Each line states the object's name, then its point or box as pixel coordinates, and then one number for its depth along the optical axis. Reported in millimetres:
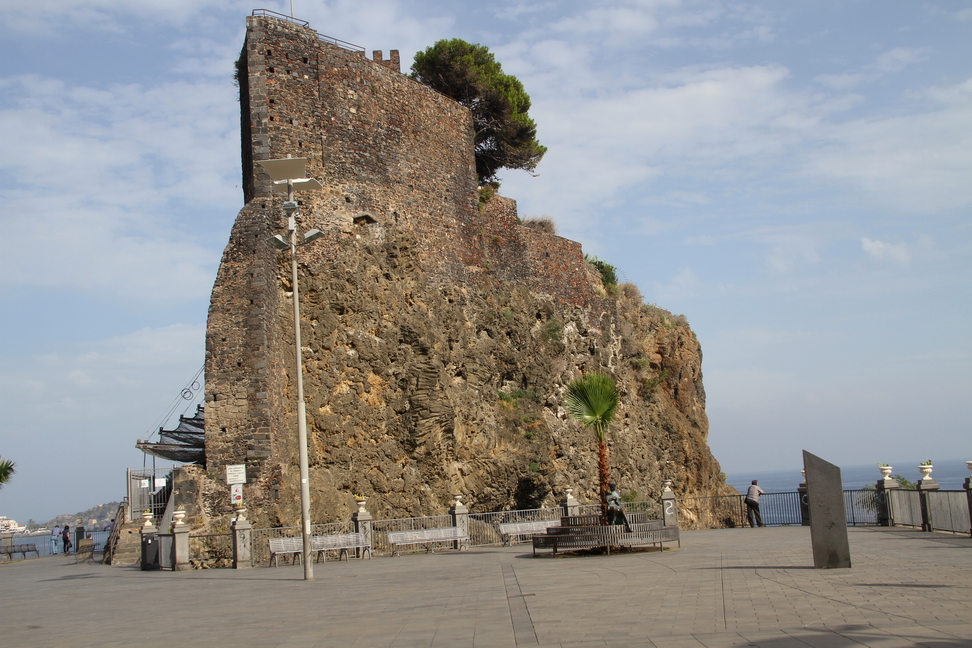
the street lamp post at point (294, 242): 15297
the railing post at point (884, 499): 20016
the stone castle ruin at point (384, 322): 21500
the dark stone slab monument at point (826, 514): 11516
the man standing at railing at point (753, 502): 24297
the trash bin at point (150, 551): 19703
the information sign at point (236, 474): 20000
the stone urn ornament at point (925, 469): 18000
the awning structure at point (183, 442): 25453
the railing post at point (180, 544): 19078
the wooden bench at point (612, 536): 16625
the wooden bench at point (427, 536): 20078
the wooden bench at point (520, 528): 22188
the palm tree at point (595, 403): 19047
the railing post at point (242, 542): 18719
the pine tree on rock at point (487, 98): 35344
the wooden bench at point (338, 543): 19375
